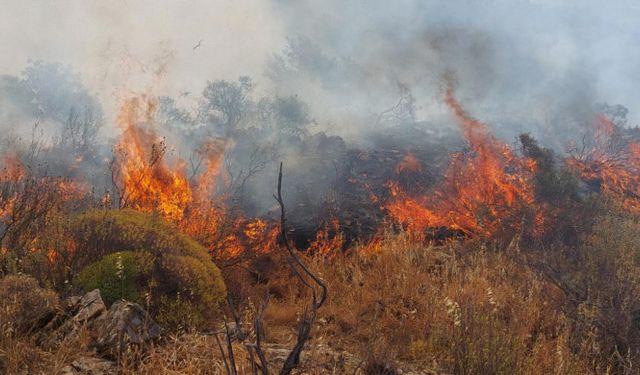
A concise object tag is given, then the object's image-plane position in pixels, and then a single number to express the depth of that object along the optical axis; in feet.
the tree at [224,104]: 96.48
